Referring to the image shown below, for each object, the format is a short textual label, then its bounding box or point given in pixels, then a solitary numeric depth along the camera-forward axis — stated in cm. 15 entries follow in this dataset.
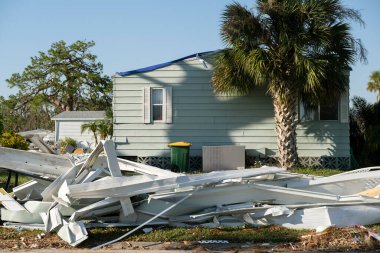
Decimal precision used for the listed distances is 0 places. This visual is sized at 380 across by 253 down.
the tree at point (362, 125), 1739
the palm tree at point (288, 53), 1348
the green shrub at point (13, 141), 2003
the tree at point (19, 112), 4166
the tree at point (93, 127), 2486
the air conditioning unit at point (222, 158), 1510
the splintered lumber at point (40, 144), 1082
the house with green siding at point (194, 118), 1567
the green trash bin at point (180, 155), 1505
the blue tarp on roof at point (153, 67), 1571
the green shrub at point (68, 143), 2719
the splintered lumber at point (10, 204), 740
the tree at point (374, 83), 4044
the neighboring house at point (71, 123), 3259
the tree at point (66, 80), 4069
